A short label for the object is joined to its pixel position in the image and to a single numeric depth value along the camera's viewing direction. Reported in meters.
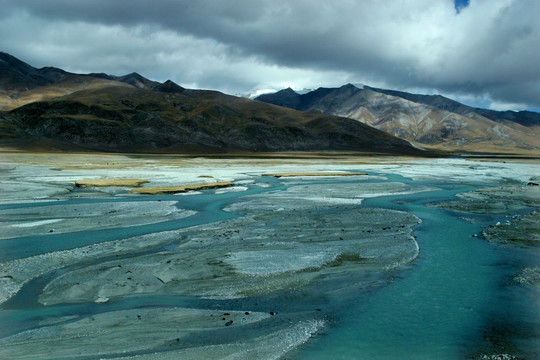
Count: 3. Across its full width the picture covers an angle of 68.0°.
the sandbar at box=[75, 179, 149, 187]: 47.63
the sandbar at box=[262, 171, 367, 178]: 67.19
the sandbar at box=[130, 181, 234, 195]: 42.76
